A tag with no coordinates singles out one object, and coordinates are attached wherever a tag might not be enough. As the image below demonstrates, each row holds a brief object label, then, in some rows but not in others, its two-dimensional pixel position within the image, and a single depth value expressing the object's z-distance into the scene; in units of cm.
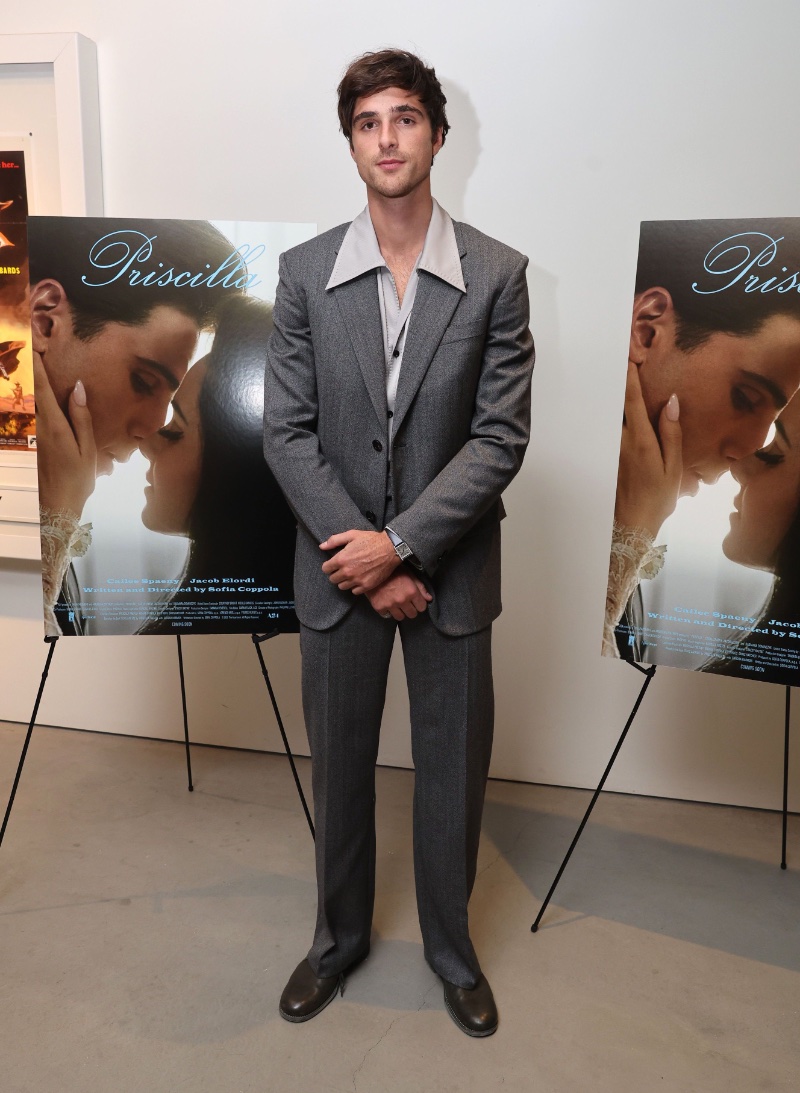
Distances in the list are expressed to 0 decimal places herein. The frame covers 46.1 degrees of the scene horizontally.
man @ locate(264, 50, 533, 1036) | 178
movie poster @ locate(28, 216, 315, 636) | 218
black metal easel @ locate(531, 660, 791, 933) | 218
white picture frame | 283
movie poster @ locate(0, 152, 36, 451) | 302
